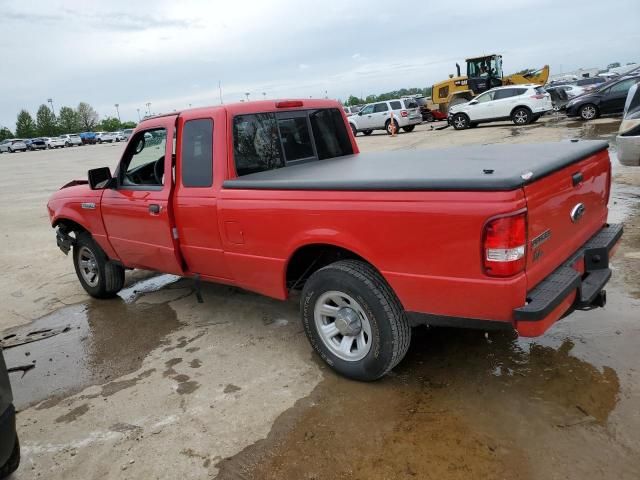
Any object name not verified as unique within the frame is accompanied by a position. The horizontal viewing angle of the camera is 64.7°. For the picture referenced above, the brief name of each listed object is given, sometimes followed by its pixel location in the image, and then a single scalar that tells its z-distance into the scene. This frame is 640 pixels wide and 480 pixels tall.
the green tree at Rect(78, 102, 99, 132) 106.19
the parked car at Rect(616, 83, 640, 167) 7.11
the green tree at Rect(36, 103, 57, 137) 94.72
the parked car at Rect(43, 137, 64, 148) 61.03
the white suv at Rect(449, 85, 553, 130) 21.14
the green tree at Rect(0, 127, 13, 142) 90.42
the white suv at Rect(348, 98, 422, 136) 26.52
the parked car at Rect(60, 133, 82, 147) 62.78
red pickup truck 2.66
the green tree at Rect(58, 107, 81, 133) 101.19
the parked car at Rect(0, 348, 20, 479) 2.48
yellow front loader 27.48
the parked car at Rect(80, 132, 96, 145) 66.75
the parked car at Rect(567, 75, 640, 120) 19.28
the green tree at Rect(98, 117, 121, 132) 102.92
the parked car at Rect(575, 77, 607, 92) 34.55
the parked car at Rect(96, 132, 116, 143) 67.00
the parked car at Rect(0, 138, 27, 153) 58.00
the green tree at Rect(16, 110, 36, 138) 92.00
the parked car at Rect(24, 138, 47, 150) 60.00
